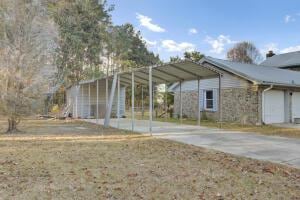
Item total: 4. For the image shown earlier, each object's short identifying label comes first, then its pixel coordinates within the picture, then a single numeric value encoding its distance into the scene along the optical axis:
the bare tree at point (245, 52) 46.92
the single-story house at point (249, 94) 16.14
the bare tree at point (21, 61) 11.31
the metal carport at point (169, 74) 12.70
